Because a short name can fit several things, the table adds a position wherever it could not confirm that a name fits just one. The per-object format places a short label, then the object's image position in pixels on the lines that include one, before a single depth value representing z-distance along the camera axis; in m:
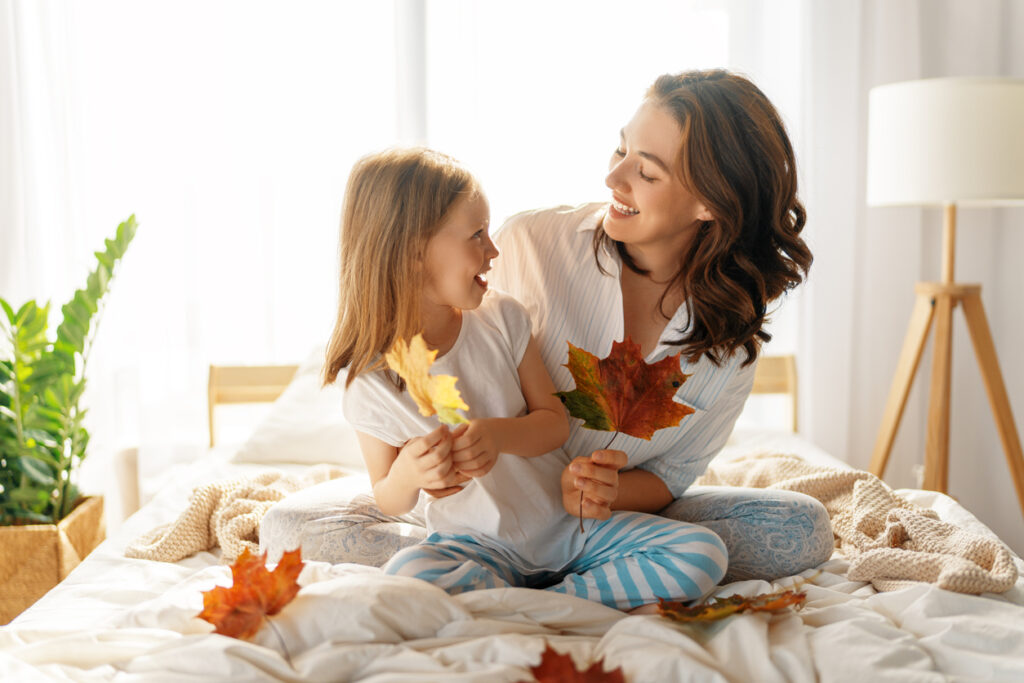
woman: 1.37
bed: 0.98
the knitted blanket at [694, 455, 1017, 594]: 1.28
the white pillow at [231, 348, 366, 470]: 2.22
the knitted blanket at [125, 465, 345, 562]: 1.55
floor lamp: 2.15
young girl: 1.21
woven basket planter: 2.05
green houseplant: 2.13
